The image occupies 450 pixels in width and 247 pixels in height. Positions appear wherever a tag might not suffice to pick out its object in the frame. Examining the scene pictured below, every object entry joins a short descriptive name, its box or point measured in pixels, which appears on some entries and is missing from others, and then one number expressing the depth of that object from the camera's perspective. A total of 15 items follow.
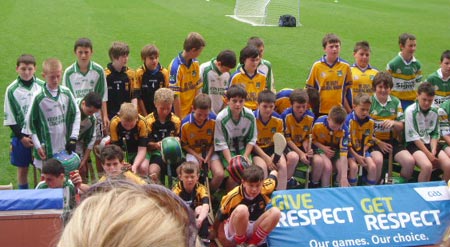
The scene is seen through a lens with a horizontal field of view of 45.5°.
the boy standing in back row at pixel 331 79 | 7.11
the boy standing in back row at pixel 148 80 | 6.71
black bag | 19.62
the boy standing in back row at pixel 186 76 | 6.88
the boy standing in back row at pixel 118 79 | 6.59
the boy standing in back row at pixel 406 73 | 7.71
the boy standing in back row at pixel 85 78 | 6.43
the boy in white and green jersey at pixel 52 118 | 5.56
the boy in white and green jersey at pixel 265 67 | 7.22
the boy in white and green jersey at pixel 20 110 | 5.83
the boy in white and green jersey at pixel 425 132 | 6.40
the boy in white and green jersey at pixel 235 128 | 5.95
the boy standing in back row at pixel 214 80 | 7.17
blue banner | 5.03
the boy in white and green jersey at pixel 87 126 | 5.83
